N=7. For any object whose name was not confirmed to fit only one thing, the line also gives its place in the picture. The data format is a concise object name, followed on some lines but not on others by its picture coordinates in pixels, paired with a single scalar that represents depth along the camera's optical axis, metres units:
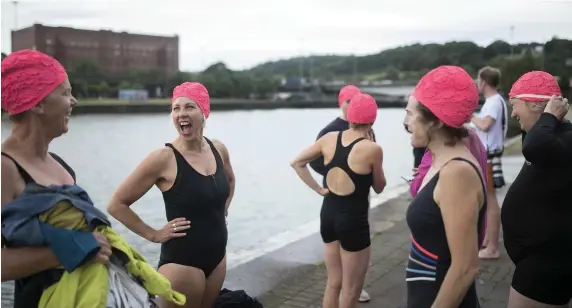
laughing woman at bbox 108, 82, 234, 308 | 3.28
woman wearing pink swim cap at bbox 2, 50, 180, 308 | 2.06
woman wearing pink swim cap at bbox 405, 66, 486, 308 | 2.34
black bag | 3.40
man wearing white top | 6.24
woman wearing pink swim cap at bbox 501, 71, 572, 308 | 3.05
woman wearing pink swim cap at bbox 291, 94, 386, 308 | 4.36
